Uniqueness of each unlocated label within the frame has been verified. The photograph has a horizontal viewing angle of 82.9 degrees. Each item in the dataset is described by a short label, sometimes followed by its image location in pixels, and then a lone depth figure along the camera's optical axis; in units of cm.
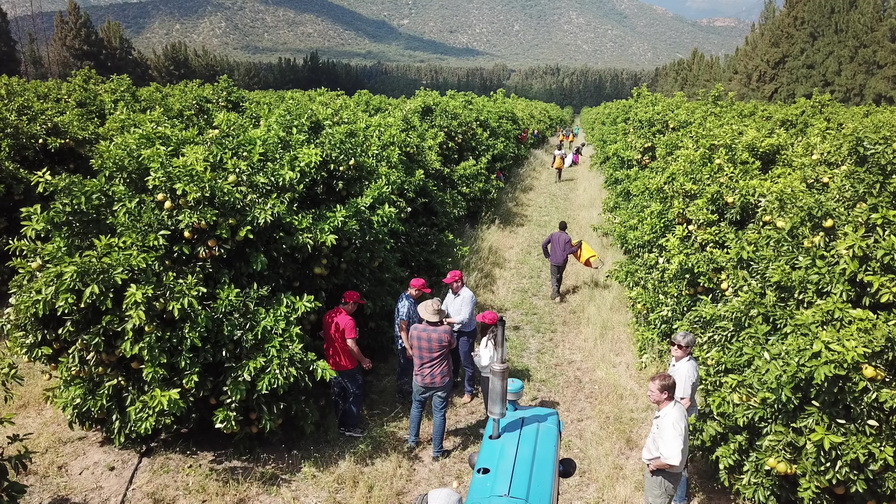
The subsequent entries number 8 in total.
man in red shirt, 587
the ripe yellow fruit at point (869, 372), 379
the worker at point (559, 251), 1017
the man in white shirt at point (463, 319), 700
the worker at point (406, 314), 651
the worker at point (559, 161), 2220
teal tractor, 352
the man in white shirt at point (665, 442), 425
